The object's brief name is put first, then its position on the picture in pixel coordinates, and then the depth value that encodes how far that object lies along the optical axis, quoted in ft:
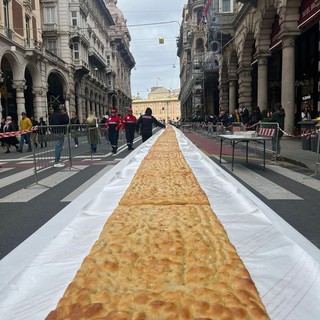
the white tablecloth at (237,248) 4.21
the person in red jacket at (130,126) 50.39
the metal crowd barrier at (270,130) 34.93
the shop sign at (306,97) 65.17
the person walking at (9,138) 54.69
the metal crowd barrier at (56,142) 28.59
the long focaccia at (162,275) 3.37
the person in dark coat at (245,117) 70.90
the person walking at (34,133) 26.46
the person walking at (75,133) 40.09
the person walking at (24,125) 53.62
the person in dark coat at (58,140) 31.84
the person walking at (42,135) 27.78
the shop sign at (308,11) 47.60
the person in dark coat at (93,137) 46.06
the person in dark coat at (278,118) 35.93
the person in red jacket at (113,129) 46.91
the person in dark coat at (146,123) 45.98
